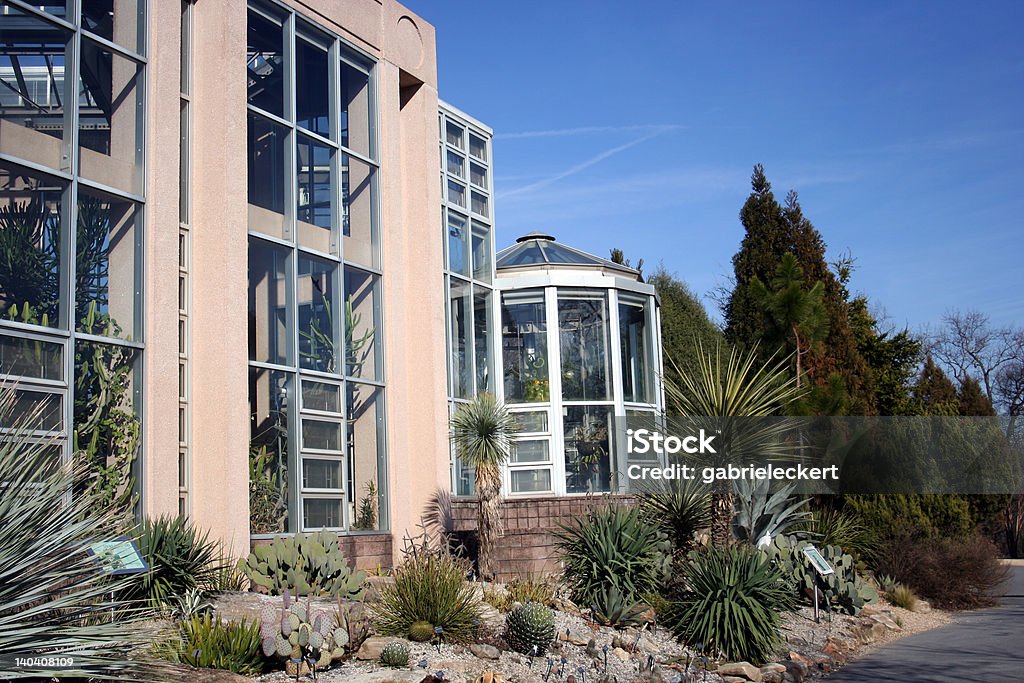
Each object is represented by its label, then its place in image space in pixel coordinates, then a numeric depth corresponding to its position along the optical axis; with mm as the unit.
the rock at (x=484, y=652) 9070
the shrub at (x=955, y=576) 17000
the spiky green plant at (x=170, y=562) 8586
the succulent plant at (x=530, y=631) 9469
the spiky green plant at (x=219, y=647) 7387
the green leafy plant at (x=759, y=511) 14055
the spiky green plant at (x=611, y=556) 11930
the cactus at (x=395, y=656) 8273
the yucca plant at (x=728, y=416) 12812
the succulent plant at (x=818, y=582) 14078
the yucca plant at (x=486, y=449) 13391
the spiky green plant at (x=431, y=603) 9461
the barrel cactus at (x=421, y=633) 9156
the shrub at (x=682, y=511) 13562
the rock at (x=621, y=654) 10102
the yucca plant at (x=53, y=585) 5277
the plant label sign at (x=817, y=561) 13211
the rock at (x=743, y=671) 9898
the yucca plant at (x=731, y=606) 10766
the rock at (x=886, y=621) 14019
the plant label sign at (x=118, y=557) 5859
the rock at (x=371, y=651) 8506
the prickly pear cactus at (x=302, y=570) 10117
